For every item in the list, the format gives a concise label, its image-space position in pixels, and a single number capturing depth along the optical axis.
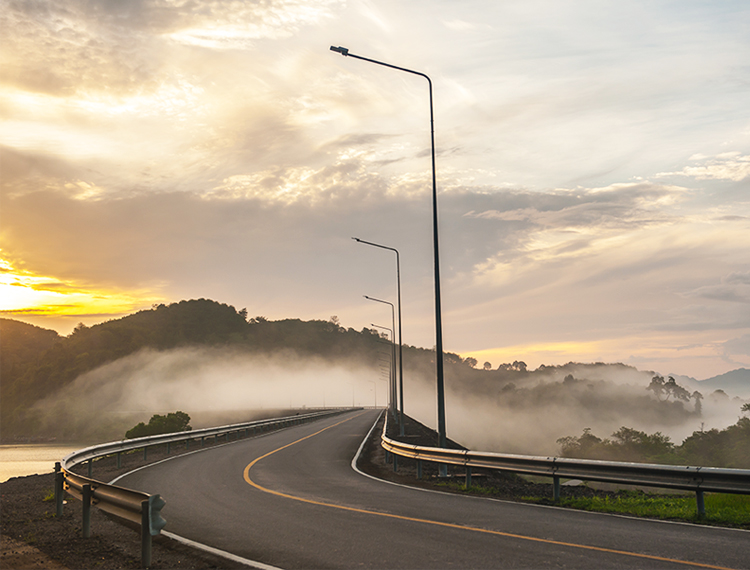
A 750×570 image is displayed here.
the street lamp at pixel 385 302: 58.65
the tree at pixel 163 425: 73.12
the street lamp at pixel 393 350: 68.57
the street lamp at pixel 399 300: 38.75
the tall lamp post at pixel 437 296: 17.12
